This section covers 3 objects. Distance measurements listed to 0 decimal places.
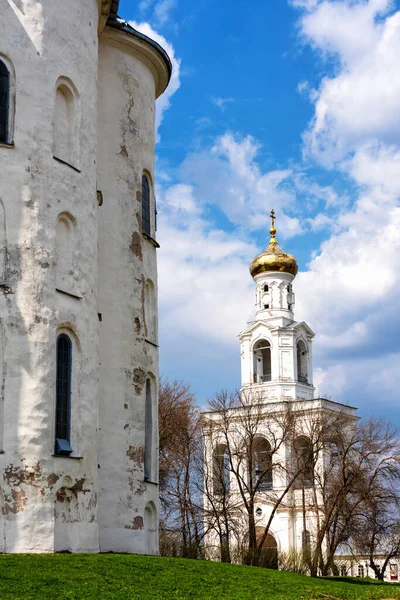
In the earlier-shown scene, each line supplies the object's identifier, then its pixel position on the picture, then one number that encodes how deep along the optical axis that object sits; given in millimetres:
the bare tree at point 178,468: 54844
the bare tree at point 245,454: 54219
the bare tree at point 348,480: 50781
